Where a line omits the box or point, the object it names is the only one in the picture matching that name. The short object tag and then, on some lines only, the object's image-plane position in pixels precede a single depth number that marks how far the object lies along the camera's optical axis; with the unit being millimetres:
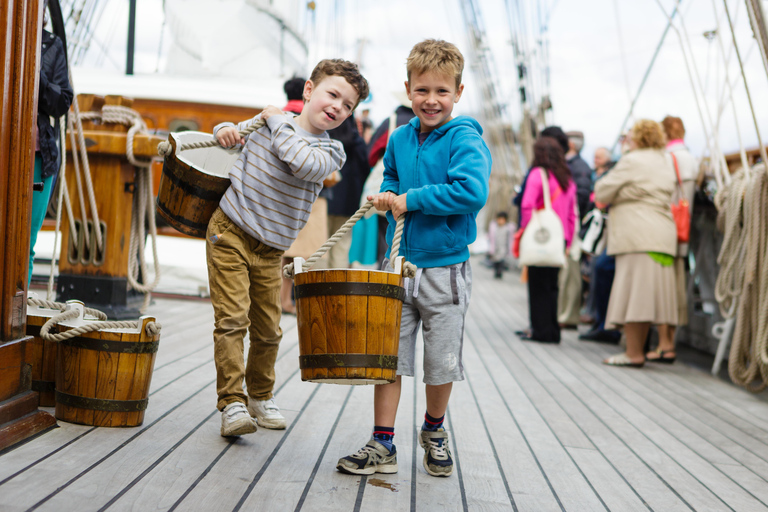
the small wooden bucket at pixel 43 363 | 2645
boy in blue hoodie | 2320
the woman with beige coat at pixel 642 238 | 5070
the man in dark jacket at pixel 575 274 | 6922
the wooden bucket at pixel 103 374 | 2447
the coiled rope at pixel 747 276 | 4277
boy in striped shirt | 2521
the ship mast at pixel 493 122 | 16891
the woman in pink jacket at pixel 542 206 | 5746
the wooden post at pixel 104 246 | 4629
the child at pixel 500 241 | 13305
